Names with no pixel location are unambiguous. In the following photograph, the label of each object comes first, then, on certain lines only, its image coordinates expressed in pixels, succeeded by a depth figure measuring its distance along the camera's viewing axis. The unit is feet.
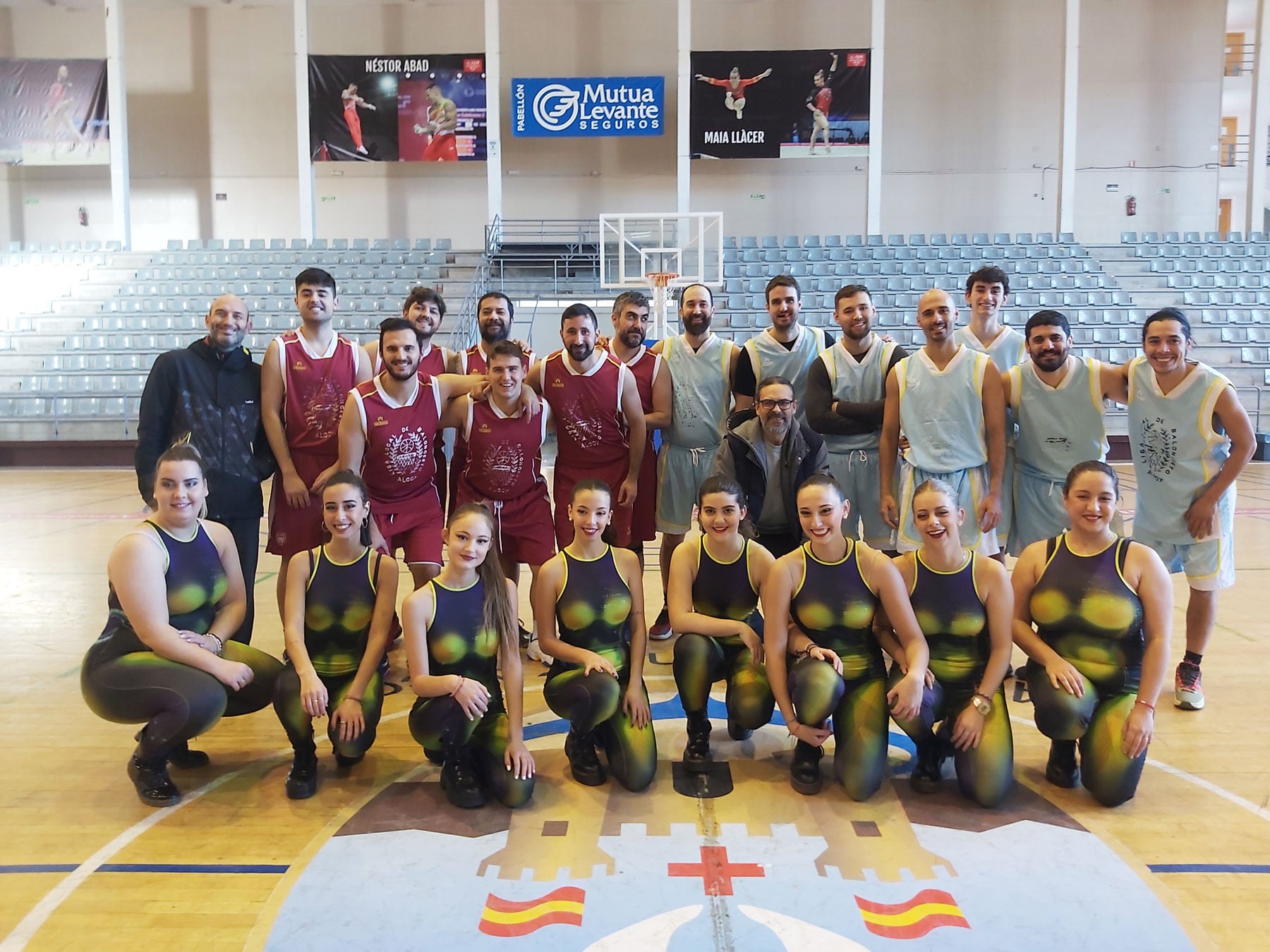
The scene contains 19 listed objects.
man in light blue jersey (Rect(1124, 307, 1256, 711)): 11.64
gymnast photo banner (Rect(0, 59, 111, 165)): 52.29
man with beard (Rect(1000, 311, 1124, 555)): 12.18
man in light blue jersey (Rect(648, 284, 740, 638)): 14.37
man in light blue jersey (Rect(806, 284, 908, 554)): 13.17
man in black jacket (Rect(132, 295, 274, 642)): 12.03
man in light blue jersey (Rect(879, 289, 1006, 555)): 12.39
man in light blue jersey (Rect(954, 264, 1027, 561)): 13.17
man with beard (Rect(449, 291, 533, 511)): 13.79
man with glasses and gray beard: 12.03
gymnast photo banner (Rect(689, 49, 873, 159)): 50.11
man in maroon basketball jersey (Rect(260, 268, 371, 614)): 12.53
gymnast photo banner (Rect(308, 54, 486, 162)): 51.62
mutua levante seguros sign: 52.85
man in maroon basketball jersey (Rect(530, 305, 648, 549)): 13.51
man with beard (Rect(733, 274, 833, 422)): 14.06
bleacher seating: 42.80
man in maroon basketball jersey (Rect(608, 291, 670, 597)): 14.23
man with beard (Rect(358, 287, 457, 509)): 14.48
